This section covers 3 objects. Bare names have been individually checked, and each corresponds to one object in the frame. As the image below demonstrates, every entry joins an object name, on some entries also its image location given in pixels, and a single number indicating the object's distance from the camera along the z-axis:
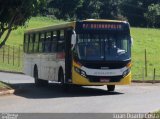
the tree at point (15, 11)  23.77
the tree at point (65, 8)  118.44
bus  22.91
